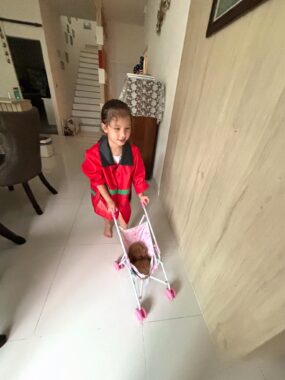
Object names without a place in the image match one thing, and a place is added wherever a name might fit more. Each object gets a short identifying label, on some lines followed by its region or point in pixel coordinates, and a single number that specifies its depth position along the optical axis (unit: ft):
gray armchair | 3.59
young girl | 2.85
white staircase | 13.83
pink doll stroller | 2.92
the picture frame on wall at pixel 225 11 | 1.94
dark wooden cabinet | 5.54
